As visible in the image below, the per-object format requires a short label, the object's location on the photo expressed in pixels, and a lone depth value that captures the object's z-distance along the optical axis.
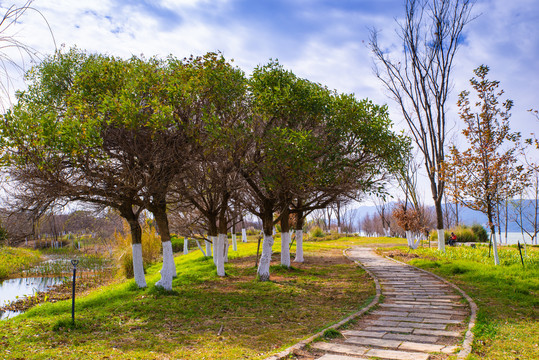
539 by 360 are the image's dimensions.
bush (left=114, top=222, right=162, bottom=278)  19.48
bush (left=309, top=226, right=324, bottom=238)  46.41
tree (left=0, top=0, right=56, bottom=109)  3.25
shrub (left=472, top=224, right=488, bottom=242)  32.25
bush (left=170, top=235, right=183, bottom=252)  37.59
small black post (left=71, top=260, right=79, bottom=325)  7.91
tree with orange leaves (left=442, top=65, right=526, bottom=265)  15.93
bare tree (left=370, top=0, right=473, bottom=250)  20.94
